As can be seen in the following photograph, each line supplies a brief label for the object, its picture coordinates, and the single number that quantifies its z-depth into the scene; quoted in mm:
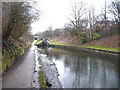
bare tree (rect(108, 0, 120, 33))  16360
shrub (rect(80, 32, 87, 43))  20775
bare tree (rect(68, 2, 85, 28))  23630
